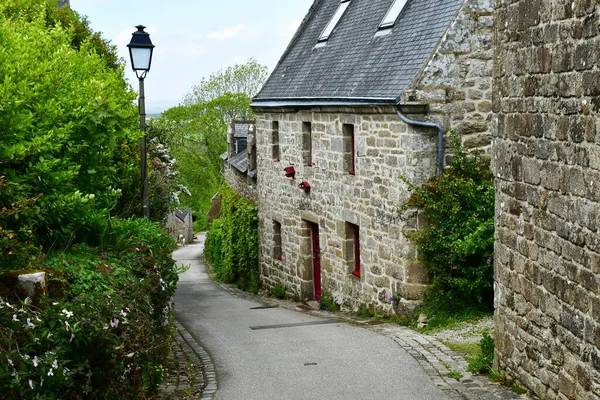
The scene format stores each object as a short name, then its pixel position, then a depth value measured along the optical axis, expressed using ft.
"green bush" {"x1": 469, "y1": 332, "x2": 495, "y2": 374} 30.94
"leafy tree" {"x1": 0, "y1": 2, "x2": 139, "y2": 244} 26.61
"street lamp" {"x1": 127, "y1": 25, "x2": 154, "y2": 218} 37.81
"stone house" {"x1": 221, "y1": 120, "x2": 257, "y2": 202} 75.20
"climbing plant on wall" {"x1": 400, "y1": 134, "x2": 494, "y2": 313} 43.34
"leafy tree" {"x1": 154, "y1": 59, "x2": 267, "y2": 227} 185.37
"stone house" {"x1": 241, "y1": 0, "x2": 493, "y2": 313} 44.88
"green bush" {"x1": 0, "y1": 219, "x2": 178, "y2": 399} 19.85
